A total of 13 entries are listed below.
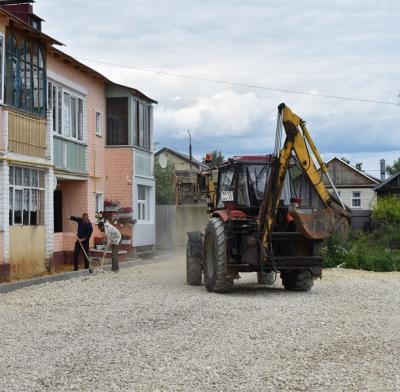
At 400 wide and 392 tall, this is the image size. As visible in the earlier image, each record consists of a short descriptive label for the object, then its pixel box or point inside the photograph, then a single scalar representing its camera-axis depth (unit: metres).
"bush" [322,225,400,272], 25.22
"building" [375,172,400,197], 61.72
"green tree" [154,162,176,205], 53.31
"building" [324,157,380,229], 75.56
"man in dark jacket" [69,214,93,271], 22.00
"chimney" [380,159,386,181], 88.50
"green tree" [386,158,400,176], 106.90
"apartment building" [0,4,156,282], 19.64
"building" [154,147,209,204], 32.94
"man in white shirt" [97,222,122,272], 21.95
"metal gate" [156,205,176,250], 35.91
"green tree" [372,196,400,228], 44.97
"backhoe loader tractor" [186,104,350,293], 15.13
